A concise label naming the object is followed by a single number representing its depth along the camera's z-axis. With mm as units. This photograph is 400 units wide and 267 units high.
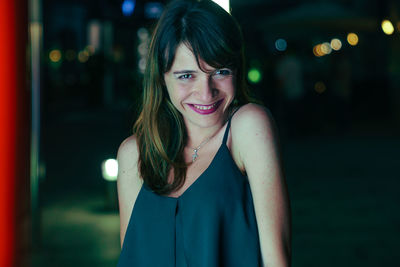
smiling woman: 2102
